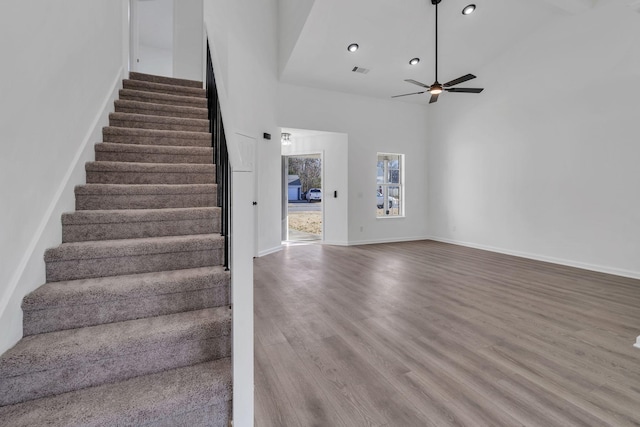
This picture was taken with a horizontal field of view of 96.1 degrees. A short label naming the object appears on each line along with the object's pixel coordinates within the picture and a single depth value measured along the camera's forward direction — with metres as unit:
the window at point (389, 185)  7.46
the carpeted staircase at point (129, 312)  1.28
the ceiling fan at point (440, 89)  4.53
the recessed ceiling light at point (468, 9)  4.72
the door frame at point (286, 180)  7.01
